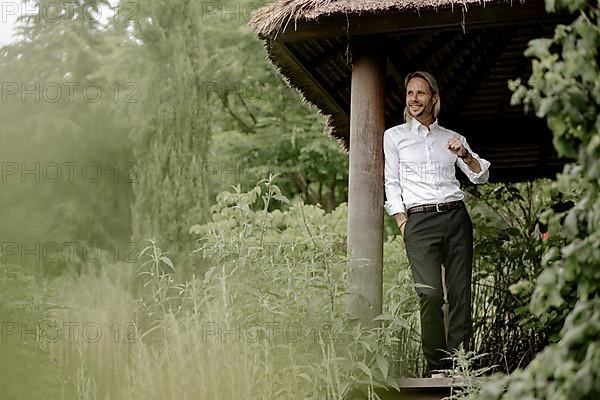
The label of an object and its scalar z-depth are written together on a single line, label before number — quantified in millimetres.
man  10077
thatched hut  10170
